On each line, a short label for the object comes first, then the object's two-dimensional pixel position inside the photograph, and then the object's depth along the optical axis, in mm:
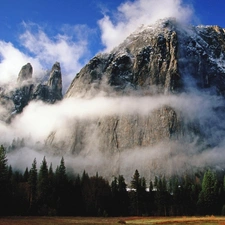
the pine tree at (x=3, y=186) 68062
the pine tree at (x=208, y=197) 96375
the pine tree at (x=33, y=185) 88950
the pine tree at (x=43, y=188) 84750
